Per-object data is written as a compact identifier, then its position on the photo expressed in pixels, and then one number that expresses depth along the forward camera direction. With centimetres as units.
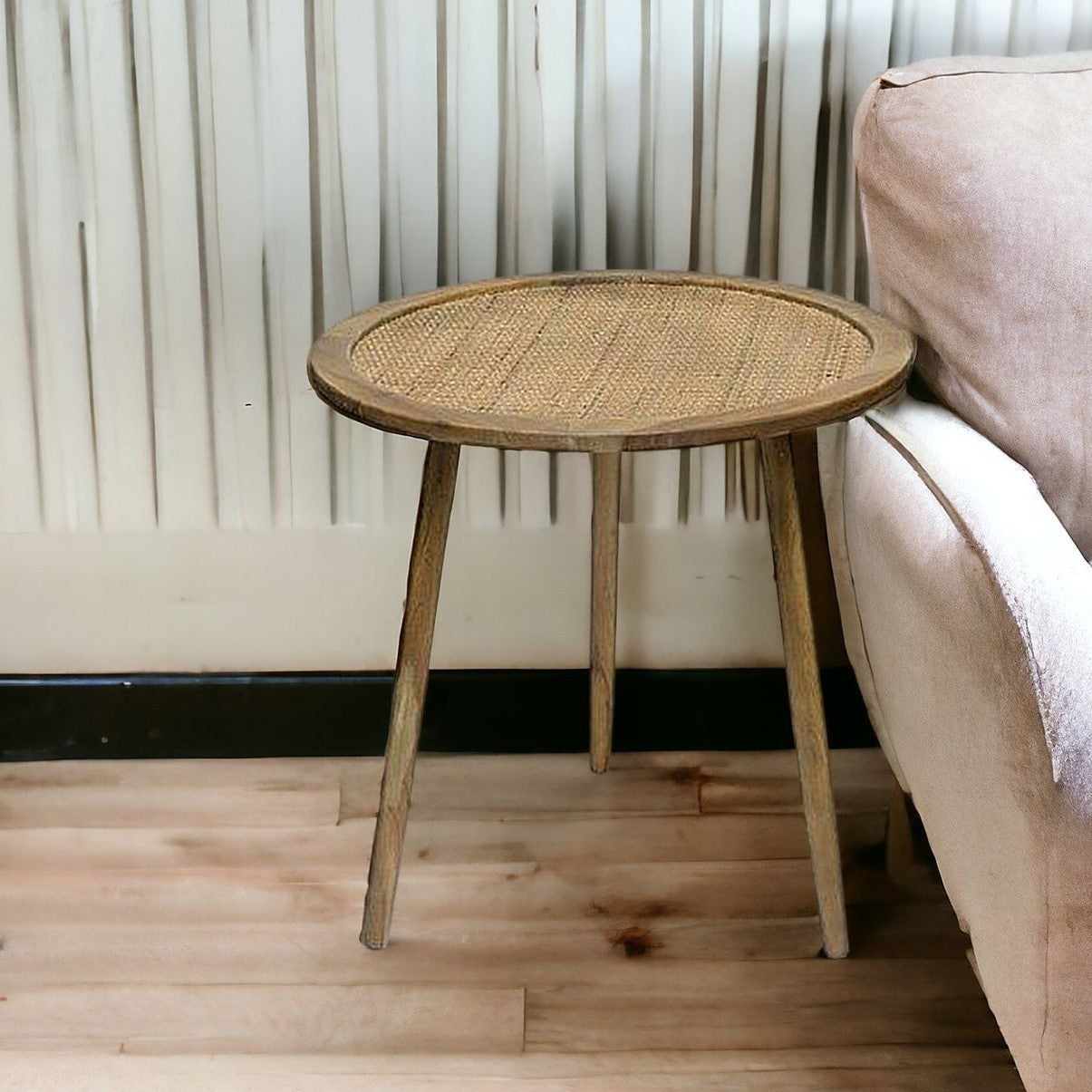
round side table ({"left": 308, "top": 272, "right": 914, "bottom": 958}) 202
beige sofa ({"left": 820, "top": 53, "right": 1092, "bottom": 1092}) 187
